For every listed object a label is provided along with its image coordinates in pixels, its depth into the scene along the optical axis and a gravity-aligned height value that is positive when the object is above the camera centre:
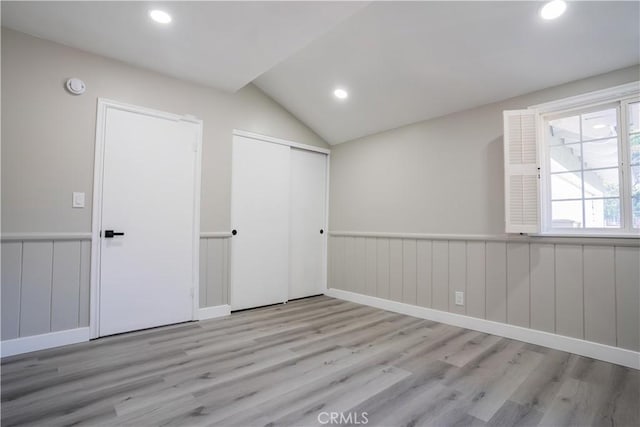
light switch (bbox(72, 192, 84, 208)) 2.62 +0.17
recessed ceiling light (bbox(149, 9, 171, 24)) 2.24 +1.50
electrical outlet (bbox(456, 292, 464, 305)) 3.22 -0.75
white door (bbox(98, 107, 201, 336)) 2.78 +0.00
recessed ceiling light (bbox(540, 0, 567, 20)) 2.09 +1.48
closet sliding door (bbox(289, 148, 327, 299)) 4.32 +0.02
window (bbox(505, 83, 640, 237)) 2.41 +0.51
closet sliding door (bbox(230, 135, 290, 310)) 3.67 +0.00
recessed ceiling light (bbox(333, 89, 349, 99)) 3.58 +1.50
